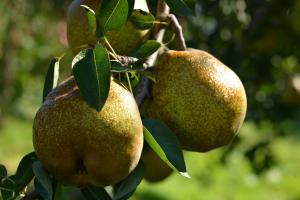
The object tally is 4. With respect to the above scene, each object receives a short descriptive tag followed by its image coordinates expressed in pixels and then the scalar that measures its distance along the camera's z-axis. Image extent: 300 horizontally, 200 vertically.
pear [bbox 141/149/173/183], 0.97
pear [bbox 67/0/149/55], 0.83
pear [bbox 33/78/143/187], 0.70
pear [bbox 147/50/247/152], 0.79
